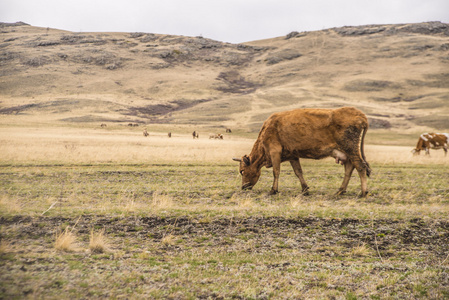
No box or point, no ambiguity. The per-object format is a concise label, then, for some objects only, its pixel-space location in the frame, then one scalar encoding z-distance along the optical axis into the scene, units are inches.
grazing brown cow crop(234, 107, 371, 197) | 439.8
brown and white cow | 1117.7
